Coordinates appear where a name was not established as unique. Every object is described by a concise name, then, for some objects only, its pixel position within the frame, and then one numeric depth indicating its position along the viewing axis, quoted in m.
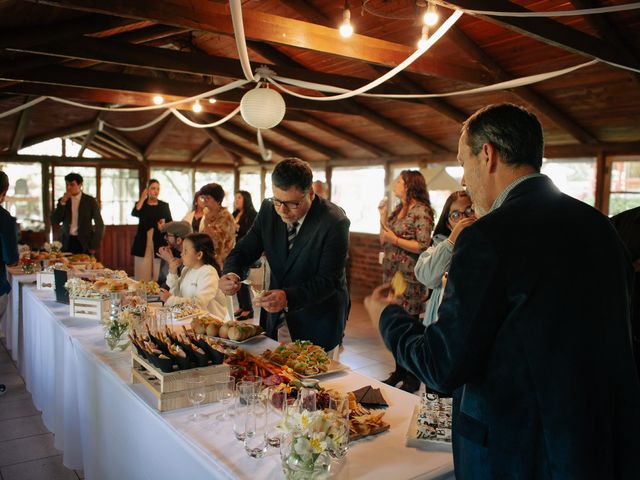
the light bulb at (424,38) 3.33
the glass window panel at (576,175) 5.93
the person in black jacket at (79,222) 6.22
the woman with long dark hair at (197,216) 6.19
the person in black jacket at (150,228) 6.43
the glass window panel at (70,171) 9.54
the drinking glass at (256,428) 1.33
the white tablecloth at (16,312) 4.18
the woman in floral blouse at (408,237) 3.90
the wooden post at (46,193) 9.34
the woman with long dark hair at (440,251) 2.53
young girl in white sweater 3.17
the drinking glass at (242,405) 1.40
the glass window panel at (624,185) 5.43
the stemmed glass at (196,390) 1.63
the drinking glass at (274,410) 1.40
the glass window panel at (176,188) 10.70
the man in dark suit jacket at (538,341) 0.99
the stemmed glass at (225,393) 1.57
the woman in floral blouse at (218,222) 4.55
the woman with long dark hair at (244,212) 6.08
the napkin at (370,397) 1.66
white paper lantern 3.75
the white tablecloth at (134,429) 1.32
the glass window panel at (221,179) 11.10
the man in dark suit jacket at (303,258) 2.33
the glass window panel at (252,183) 11.08
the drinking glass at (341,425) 1.24
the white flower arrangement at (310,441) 1.15
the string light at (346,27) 3.57
